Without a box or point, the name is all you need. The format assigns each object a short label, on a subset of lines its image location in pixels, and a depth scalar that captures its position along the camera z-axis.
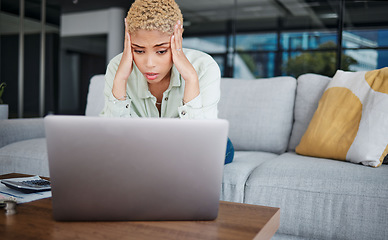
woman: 1.17
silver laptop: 0.65
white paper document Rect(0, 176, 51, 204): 0.89
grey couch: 1.31
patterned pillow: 1.58
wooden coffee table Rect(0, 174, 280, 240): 0.65
